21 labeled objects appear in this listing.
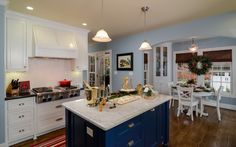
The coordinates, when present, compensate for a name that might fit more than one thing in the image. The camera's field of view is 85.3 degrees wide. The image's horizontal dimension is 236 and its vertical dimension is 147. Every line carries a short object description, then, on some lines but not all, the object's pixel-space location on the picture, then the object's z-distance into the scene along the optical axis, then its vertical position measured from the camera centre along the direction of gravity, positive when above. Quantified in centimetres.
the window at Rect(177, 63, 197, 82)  561 -3
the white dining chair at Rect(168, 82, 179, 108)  468 -95
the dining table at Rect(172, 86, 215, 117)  365 -57
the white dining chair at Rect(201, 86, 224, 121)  488 -111
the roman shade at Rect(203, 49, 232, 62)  455 +66
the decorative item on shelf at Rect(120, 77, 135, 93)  254 -31
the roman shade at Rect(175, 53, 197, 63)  542 +71
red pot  343 -25
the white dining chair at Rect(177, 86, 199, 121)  362 -72
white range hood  288 +76
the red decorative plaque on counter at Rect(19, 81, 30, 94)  283 -29
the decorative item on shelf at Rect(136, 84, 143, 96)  256 -33
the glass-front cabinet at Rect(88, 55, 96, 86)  664 +20
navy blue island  134 -63
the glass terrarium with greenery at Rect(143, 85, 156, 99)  225 -35
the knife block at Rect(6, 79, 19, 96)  256 -29
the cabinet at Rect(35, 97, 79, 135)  272 -95
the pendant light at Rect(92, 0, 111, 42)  200 +59
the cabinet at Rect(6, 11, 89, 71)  263 +79
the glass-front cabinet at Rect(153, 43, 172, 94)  579 +34
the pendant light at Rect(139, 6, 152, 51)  267 +59
